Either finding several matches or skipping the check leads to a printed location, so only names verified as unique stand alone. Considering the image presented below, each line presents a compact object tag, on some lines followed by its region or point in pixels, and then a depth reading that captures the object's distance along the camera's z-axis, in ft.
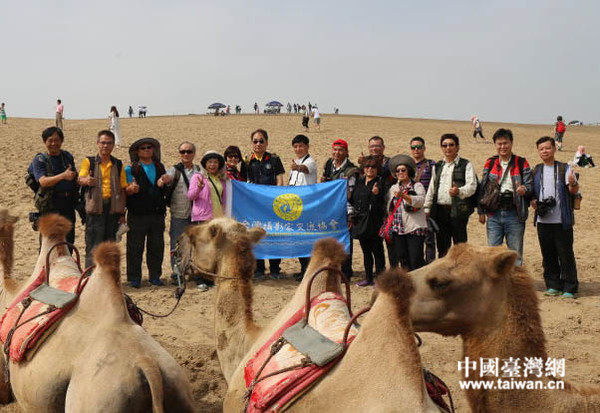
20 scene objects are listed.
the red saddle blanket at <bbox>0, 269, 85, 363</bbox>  11.85
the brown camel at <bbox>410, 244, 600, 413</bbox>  9.39
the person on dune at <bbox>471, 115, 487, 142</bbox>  97.35
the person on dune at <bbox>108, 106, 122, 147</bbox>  74.20
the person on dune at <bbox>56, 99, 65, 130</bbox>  92.94
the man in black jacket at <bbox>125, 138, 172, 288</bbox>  25.80
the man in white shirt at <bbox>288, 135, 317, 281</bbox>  27.91
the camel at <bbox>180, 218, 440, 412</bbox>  7.79
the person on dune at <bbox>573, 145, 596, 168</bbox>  70.59
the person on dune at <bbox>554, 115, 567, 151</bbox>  87.89
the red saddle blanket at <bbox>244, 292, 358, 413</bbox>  8.85
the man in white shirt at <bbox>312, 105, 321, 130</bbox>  119.24
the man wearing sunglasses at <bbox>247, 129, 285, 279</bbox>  28.35
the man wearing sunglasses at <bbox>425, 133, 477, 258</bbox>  24.11
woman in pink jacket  25.49
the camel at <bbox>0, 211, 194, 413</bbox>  10.16
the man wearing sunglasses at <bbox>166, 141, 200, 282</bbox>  26.25
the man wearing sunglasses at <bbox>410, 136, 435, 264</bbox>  25.50
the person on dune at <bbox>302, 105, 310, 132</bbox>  120.08
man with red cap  27.12
